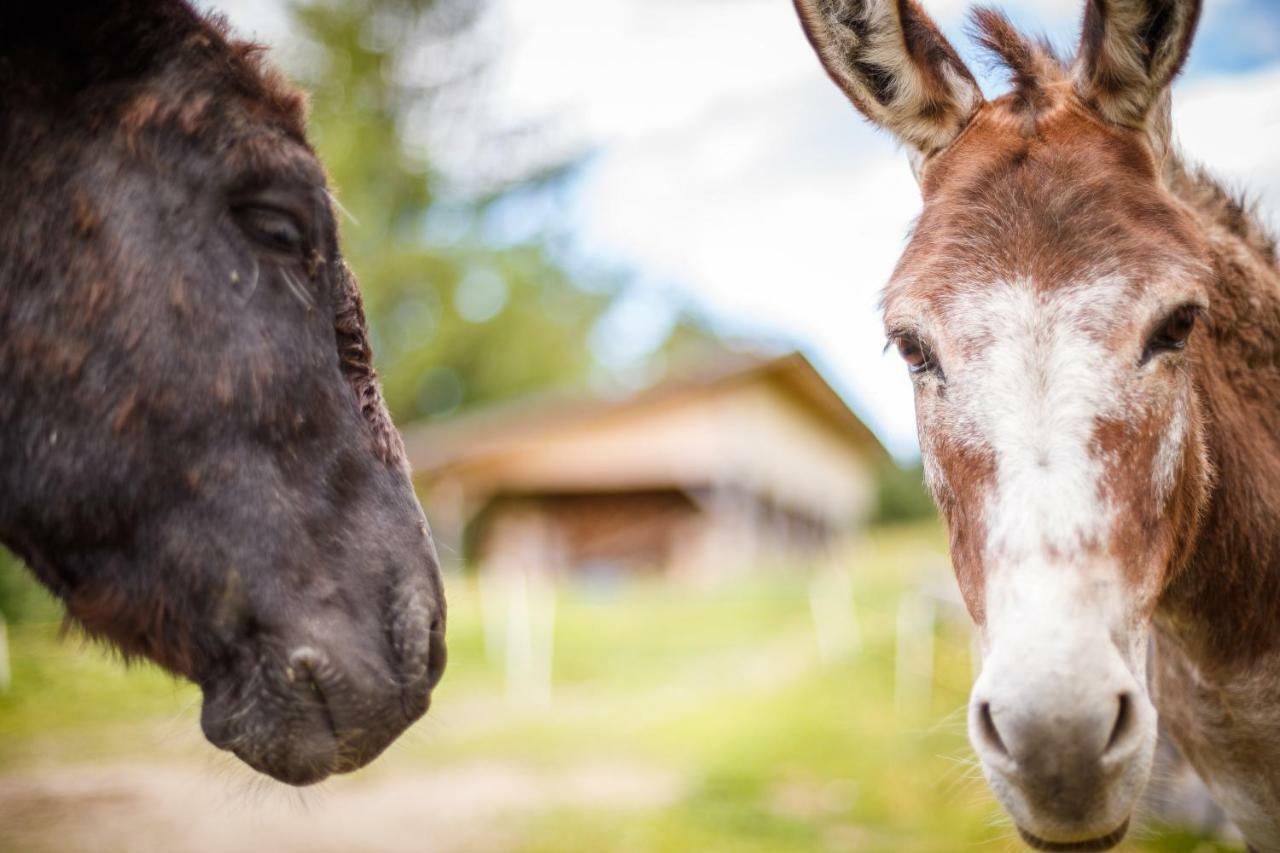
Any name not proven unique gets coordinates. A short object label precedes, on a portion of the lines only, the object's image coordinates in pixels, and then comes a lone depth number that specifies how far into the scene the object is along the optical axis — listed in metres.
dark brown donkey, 2.10
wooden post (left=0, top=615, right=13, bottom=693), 9.78
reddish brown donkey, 1.79
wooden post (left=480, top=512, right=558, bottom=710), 10.93
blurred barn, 20.44
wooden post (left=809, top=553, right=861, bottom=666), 11.16
